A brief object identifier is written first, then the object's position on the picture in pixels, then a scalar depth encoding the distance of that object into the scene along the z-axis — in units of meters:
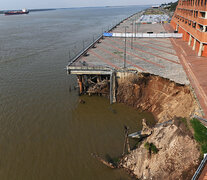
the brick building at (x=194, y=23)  33.16
